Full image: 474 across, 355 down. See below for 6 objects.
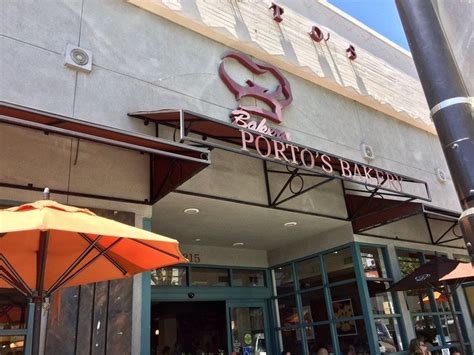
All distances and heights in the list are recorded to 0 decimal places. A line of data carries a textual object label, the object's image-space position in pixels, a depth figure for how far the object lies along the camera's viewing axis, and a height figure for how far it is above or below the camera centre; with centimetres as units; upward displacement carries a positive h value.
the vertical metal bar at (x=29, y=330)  471 +49
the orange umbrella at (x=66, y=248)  266 +89
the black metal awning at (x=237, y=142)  559 +280
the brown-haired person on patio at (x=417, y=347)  752 -9
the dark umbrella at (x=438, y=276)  761 +106
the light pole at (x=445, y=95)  212 +120
